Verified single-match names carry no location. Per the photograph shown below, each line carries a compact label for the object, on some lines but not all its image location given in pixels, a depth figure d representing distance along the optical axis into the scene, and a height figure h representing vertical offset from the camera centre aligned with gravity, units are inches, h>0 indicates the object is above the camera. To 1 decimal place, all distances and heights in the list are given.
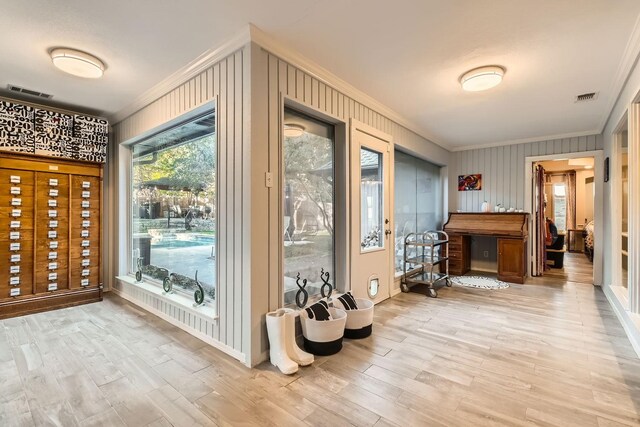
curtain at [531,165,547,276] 219.8 -12.0
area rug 187.2 -43.7
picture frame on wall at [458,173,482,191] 238.7 +25.5
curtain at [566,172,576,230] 341.1 +19.5
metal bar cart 171.8 -28.3
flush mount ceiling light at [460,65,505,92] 111.7 +51.0
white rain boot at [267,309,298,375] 87.9 -37.5
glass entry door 133.7 -1.9
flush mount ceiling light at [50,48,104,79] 99.7 +50.9
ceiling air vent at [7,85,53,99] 129.6 +53.6
